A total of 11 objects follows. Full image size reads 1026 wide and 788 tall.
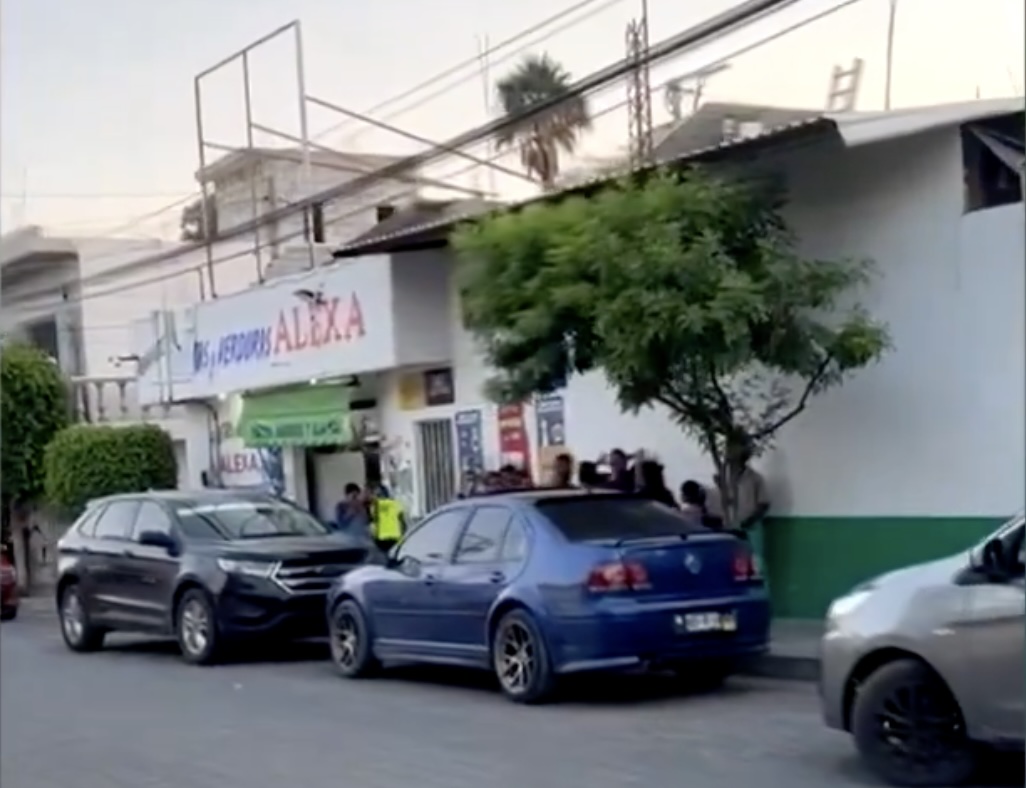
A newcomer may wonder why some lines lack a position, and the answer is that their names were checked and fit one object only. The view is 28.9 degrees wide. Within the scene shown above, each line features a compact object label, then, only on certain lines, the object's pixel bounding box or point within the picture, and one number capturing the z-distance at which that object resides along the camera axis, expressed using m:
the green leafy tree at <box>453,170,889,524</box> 13.17
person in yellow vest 13.58
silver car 7.58
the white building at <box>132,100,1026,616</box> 12.52
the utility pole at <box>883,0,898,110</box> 10.78
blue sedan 11.70
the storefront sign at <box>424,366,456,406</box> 14.66
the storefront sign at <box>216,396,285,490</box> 14.09
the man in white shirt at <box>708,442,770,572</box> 14.52
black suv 14.95
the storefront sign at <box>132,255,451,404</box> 13.48
